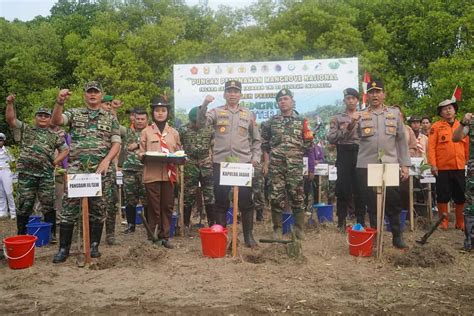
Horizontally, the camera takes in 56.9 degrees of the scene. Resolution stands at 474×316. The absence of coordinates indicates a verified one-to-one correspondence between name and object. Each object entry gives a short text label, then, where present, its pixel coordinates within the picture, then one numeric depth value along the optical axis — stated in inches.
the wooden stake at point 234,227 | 206.2
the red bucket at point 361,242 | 205.5
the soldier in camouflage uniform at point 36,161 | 236.2
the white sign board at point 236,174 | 208.4
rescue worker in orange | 285.3
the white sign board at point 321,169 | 319.1
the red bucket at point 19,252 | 190.2
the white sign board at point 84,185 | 191.2
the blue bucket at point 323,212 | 307.6
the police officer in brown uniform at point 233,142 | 232.5
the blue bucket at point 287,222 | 272.5
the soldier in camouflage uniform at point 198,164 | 266.8
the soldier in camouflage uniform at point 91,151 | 204.2
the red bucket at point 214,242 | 205.6
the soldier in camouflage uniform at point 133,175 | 272.7
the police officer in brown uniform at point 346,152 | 265.7
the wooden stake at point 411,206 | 286.0
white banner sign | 441.4
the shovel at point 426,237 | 214.2
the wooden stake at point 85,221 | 192.4
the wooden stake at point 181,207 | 273.0
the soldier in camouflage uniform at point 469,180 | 225.9
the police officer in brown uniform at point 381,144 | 225.3
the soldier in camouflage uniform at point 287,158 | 239.5
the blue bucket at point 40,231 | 242.8
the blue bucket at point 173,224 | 272.4
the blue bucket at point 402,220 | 283.1
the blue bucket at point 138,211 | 295.4
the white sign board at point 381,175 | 205.8
